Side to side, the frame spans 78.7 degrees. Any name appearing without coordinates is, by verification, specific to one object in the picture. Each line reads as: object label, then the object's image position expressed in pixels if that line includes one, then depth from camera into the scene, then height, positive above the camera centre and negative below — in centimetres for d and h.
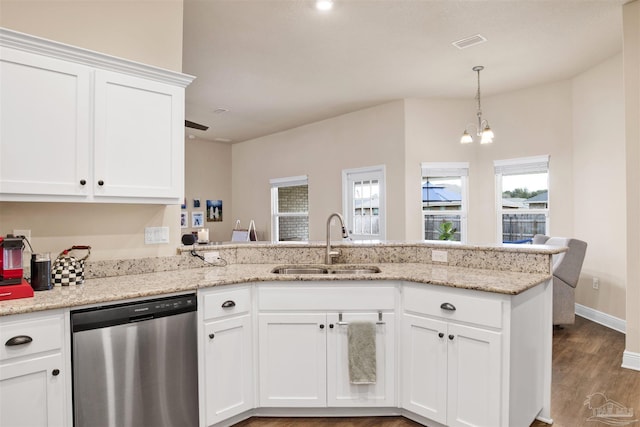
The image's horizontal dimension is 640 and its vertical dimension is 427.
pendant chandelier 417 +89
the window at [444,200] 541 +23
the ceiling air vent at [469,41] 351 +161
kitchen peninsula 205 -69
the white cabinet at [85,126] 191 +50
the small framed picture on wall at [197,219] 754 -3
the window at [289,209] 697 +14
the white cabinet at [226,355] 220 -80
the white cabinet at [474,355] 199 -77
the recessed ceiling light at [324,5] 289 +160
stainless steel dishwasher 180 -73
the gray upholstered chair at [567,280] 402 -67
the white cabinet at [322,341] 238 -76
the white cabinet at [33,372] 161 -66
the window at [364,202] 562 +22
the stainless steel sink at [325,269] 279 -38
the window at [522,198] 498 +24
